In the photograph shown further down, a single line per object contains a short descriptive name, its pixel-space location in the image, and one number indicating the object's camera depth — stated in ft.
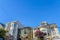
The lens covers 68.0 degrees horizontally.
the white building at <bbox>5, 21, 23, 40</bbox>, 50.18
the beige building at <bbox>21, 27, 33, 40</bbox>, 50.89
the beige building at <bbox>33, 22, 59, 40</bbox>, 47.81
